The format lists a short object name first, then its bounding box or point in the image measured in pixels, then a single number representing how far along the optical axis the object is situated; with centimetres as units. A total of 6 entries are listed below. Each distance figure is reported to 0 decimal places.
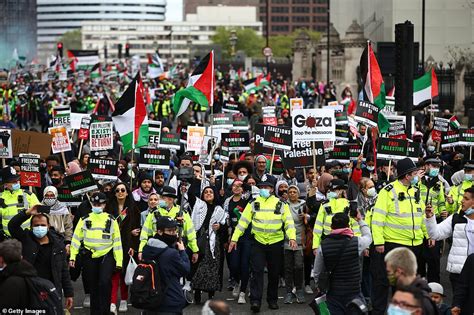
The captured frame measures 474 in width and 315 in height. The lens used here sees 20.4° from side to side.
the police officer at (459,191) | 1577
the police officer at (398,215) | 1363
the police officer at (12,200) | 1492
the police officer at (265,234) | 1473
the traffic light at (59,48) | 6669
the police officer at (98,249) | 1390
